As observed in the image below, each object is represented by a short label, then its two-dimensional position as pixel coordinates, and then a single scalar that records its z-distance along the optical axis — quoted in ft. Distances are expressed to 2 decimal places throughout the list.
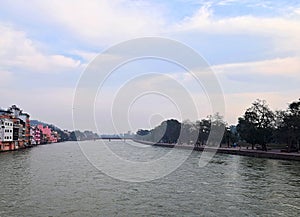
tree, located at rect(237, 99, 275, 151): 146.72
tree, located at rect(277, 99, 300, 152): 128.26
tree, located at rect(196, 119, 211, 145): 219.12
